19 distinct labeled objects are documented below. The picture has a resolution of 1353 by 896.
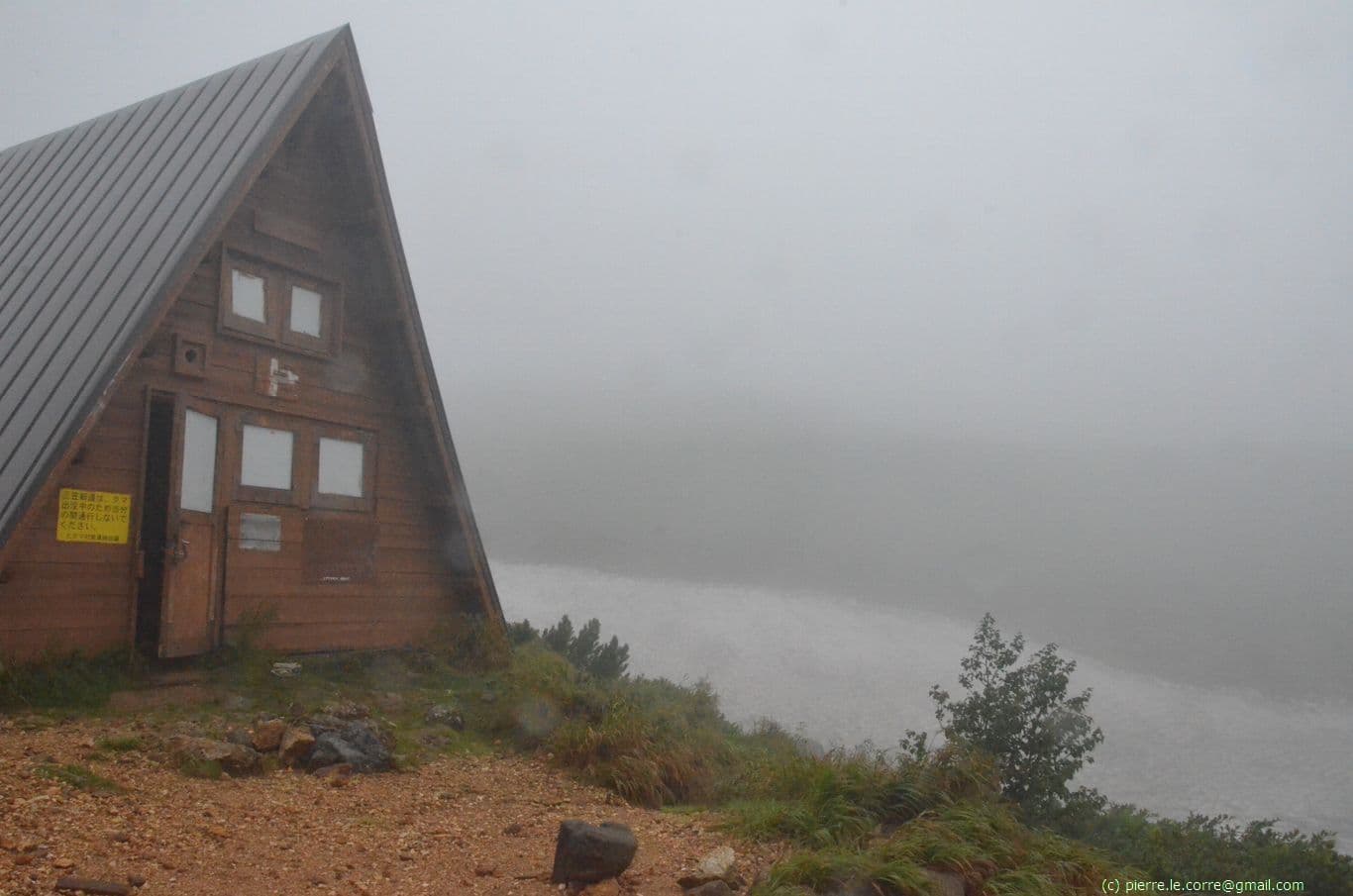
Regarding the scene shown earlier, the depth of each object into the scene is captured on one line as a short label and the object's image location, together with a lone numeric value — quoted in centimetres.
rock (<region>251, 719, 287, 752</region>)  834
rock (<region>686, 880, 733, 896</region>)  567
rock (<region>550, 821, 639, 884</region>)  577
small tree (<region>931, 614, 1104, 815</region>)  1041
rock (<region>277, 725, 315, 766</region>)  814
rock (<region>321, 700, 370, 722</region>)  950
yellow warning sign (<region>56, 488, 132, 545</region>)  935
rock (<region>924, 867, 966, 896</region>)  565
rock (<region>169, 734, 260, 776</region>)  772
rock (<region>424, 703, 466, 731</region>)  1037
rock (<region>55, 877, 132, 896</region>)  516
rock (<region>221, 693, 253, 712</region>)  951
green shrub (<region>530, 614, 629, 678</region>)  1639
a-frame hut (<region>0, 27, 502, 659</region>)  932
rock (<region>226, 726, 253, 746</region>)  837
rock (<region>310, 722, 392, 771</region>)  827
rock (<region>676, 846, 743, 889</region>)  585
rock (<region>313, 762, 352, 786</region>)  791
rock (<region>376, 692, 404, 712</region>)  1057
